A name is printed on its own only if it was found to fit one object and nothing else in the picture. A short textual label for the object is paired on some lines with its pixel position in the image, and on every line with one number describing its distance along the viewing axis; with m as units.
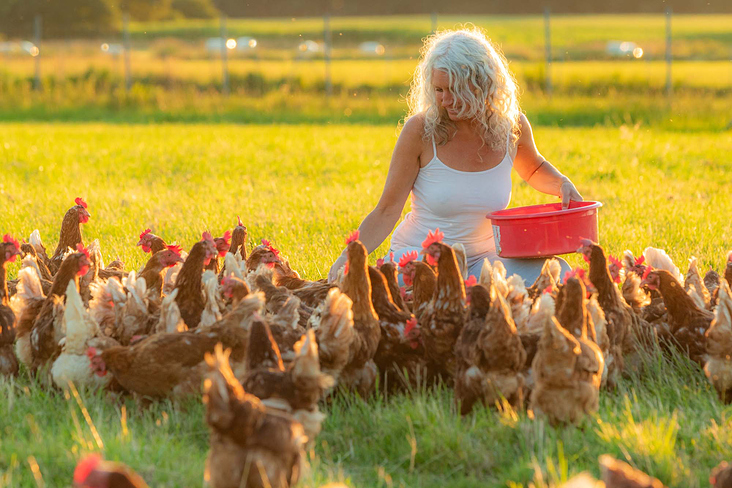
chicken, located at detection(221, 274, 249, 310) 7.57
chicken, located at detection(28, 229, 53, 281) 9.47
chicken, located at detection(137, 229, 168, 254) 10.09
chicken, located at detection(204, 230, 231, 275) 8.84
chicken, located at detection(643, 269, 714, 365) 7.58
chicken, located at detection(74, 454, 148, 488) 4.13
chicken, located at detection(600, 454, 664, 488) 4.29
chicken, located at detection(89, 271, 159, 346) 7.67
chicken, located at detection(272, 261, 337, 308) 8.49
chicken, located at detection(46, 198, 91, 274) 10.30
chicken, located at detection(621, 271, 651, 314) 8.37
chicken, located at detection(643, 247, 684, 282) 8.67
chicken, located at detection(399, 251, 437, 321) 8.12
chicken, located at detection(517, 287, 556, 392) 6.54
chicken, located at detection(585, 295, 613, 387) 6.90
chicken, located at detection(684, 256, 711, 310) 8.38
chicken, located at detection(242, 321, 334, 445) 5.56
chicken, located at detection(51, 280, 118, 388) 6.94
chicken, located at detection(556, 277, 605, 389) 6.22
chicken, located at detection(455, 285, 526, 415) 6.44
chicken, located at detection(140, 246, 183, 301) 8.94
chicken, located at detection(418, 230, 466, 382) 7.26
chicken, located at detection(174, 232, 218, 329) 7.77
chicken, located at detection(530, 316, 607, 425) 6.02
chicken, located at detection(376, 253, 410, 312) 8.20
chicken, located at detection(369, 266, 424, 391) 7.38
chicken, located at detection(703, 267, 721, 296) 9.04
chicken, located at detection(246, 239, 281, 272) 9.61
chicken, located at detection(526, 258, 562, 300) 8.23
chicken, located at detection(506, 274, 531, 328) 7.38
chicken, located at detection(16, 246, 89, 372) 7.34
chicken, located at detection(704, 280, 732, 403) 6.78
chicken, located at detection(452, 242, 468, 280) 8.63
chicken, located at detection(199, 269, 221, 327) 7.47
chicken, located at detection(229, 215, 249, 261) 10.02
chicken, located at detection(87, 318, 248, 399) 6.75
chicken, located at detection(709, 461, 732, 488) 4.78
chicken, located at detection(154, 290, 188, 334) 7.30
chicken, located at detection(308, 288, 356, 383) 6.64
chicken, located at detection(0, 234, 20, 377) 7.56
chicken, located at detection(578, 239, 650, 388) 7.38
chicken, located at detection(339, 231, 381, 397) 7.02
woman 9.53
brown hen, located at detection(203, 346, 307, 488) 4.87
